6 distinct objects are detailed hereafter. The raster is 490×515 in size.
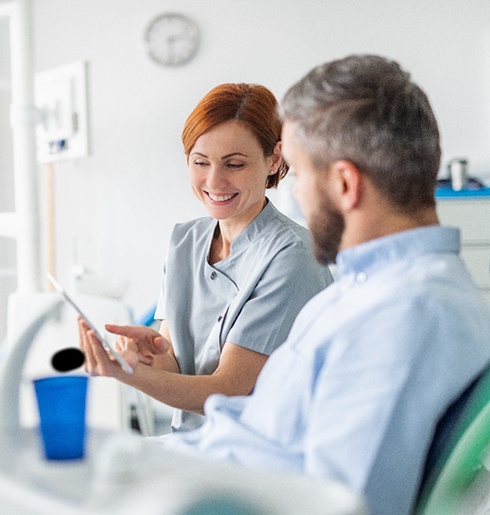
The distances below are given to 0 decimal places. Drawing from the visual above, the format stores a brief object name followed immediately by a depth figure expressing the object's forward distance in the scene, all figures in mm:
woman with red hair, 1599
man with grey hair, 931
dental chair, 905
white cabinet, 4047
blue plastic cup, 802
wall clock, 4742
